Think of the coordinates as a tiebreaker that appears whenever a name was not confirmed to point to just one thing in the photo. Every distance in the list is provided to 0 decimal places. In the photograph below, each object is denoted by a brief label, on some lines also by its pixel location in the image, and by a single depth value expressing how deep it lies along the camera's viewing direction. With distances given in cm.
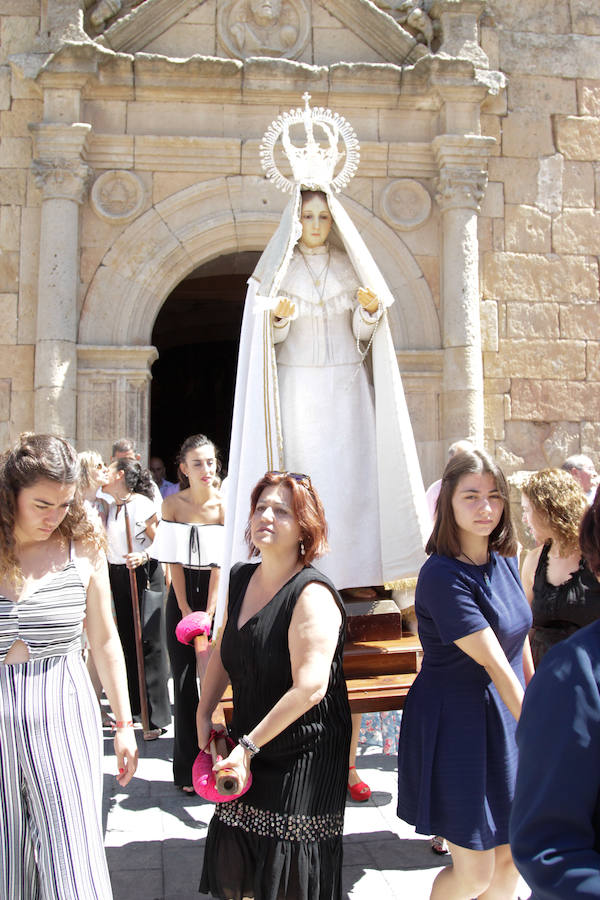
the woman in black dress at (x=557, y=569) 305
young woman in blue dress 235
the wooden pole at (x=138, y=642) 471
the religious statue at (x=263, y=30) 717
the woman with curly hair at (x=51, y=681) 204
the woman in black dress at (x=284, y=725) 216
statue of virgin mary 334
